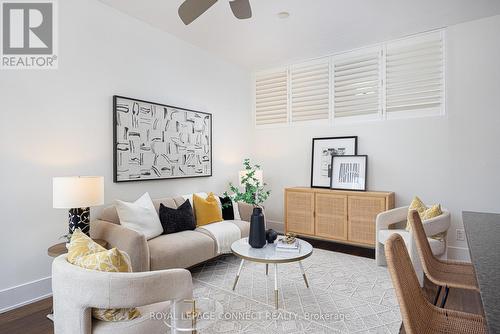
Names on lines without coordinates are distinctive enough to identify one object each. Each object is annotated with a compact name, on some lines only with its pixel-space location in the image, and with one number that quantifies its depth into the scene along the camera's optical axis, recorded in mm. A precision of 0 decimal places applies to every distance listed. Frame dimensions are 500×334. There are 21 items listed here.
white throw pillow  2934
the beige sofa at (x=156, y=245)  2531
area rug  2229
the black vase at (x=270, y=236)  2914
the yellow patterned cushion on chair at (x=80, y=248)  1594
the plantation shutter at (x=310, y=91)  4688
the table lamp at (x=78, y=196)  2362
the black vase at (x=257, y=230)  2779
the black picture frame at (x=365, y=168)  4223
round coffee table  2467
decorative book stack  2684
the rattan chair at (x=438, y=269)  1697
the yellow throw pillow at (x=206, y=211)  3680
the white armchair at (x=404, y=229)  2861
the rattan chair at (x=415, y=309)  1052
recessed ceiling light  3318
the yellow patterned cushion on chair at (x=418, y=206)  3418
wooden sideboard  3910
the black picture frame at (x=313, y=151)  4406
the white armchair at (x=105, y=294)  1434
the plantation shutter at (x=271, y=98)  5129
